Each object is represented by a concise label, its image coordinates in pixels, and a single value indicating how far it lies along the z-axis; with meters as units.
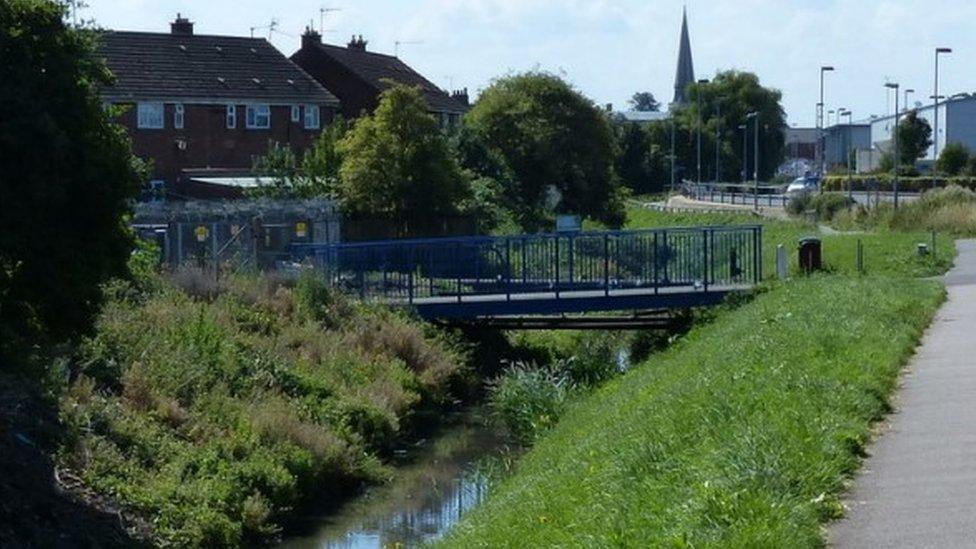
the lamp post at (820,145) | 97.05
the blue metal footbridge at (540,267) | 37.78
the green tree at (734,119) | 126.81
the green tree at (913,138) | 100.56
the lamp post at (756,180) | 86.20
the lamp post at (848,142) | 75.94
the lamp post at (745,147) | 122.49
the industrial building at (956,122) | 107.83
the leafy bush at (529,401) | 29.28
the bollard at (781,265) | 37.94
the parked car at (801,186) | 93.56
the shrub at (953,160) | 94.38
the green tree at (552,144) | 62.94
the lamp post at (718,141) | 120.24
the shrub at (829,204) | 70.38
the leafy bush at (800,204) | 74.19
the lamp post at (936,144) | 93.47
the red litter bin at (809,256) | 38.78
